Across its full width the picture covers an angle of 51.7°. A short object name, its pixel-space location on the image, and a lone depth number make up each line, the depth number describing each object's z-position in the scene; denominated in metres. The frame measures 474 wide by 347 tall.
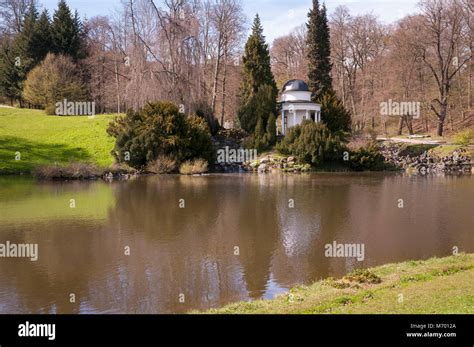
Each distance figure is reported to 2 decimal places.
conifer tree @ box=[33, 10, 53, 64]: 51.75
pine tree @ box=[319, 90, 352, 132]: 42.50
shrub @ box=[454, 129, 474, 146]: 40.12
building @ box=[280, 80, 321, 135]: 42.16
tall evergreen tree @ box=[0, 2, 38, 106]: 51.75
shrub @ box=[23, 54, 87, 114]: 47.81
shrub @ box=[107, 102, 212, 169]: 33.59
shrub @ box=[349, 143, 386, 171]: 36.84
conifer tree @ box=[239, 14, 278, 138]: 42.28
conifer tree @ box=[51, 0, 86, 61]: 52.09
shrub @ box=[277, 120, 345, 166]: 36.47
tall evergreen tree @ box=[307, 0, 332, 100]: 46.03
